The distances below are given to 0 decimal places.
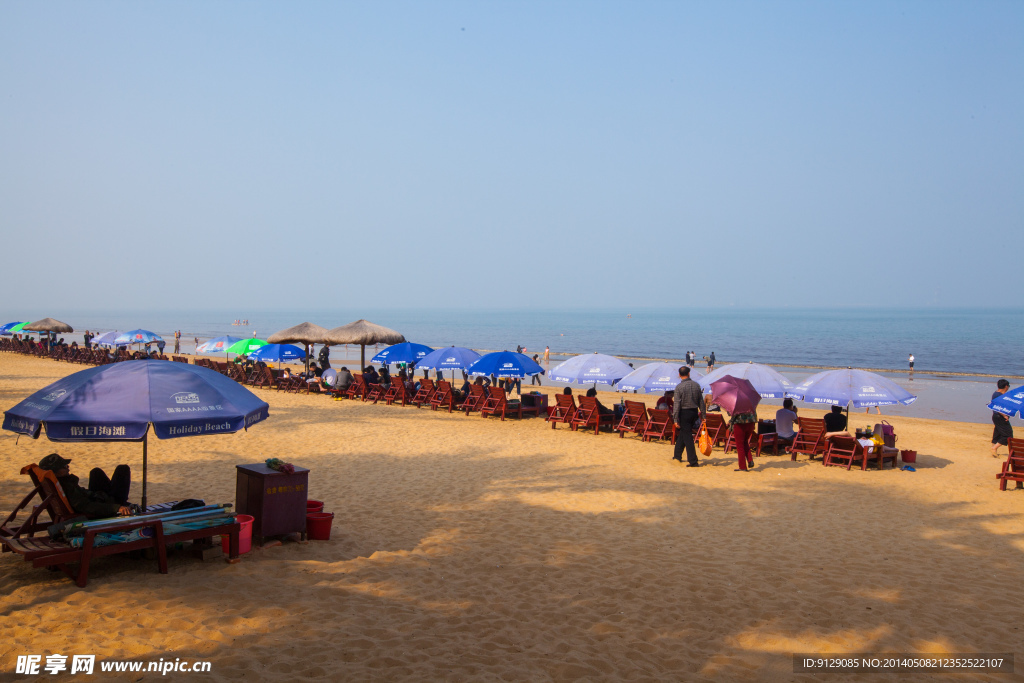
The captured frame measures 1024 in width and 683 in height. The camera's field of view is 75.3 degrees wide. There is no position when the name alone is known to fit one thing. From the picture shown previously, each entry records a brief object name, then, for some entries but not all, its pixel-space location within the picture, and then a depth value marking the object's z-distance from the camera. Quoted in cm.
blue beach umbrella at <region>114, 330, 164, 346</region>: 2962
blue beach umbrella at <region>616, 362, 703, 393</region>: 1309
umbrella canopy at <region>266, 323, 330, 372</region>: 2108
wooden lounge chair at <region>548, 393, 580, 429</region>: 1446
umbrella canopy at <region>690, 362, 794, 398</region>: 1233
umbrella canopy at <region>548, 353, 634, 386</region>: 1422
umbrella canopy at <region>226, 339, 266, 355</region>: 2361
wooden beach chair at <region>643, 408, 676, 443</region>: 1290
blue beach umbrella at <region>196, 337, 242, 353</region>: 2536
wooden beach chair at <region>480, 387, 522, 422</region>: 1586
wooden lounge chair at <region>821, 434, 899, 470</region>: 1102
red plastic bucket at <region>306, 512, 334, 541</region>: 649
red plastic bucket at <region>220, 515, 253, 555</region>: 593
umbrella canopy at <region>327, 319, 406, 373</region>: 2017
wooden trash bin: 619
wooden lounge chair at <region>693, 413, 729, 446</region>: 1224
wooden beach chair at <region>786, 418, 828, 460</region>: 1152
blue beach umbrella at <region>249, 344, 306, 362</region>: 2172
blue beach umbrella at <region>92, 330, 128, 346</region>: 3015
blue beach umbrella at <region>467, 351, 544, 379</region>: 1587
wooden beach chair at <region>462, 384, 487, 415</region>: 1675
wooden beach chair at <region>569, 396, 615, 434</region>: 1406
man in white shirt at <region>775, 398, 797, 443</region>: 1181
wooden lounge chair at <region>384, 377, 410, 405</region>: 1811
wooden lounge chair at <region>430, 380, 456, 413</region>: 1725
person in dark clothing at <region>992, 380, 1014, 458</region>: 1172
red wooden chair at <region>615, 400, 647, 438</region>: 1334
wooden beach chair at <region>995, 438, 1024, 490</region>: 945
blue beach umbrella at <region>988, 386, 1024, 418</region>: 920
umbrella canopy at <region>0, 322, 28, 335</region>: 3853
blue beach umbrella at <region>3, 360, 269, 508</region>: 521
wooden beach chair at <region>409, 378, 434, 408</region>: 1783
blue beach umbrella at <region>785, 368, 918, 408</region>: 1126
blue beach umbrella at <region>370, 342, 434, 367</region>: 1852
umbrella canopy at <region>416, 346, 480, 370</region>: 1677
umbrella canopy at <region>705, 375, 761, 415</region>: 1051
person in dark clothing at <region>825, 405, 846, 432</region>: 1206
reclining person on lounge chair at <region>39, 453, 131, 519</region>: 556
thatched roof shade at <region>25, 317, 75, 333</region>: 3303
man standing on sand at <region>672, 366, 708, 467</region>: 1082
